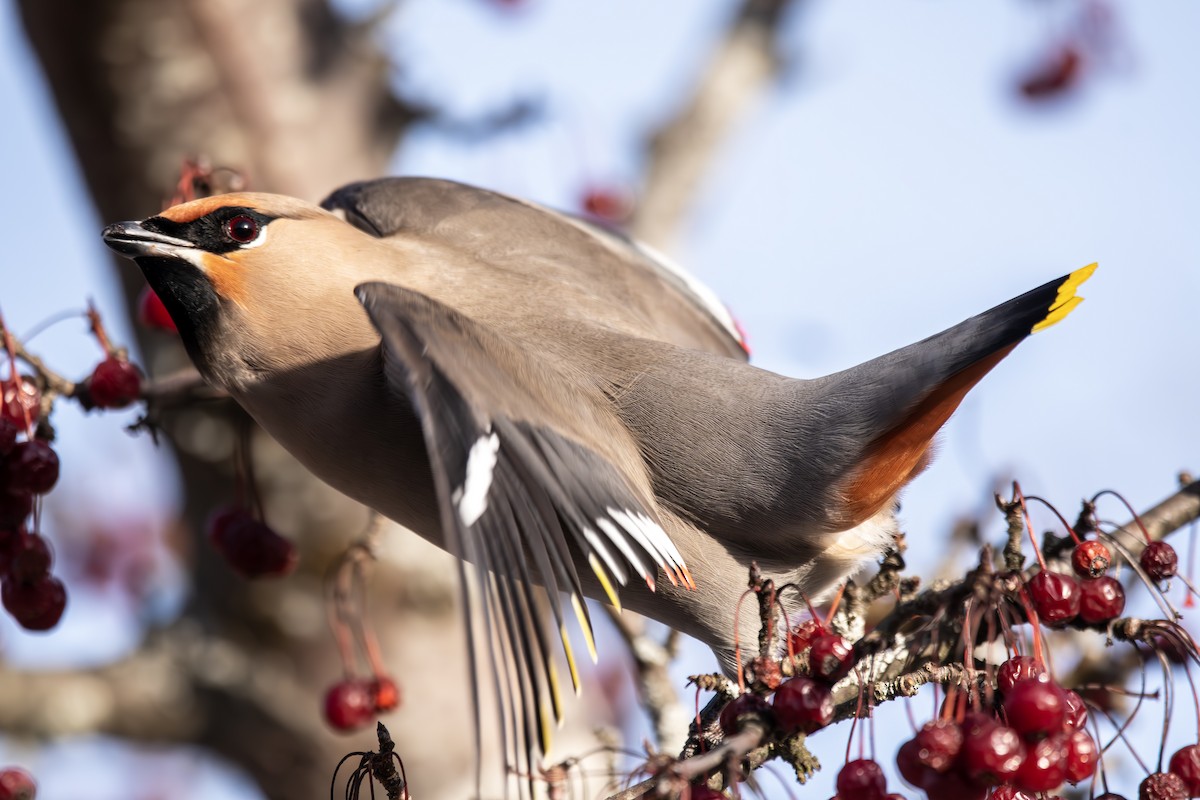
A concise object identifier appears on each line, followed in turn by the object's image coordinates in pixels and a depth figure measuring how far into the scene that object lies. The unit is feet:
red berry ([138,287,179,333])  20.74
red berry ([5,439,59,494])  16.62
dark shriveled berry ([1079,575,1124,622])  14.39
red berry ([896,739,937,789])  12.10
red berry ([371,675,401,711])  20.15
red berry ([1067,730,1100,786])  12.55
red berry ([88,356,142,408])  18.07
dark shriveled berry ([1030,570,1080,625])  14.06
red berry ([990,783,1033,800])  12.65
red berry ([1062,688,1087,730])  12.73
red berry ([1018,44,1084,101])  40.16
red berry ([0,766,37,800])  15.23
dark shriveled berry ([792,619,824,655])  15.53
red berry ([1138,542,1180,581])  15.21
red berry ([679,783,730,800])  12.48
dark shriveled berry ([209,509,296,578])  19.94
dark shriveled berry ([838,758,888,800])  12.55
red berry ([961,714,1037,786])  11.80
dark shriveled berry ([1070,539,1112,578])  14.37
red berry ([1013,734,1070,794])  12.30
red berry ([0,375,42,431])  17.03
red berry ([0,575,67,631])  17.22
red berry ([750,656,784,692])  13.00
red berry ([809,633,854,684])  12.62
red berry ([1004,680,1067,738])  12.16
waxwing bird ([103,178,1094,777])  15.40
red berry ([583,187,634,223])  35.94
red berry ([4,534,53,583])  17.17
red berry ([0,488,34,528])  16.83
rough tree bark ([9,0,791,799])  25.64
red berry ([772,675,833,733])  12.31
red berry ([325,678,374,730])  20.01
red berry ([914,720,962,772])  11.98
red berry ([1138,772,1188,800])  13.32
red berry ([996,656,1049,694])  12.83
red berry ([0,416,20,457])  16.70
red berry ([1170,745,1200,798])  13.49
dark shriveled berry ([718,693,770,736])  12.63
